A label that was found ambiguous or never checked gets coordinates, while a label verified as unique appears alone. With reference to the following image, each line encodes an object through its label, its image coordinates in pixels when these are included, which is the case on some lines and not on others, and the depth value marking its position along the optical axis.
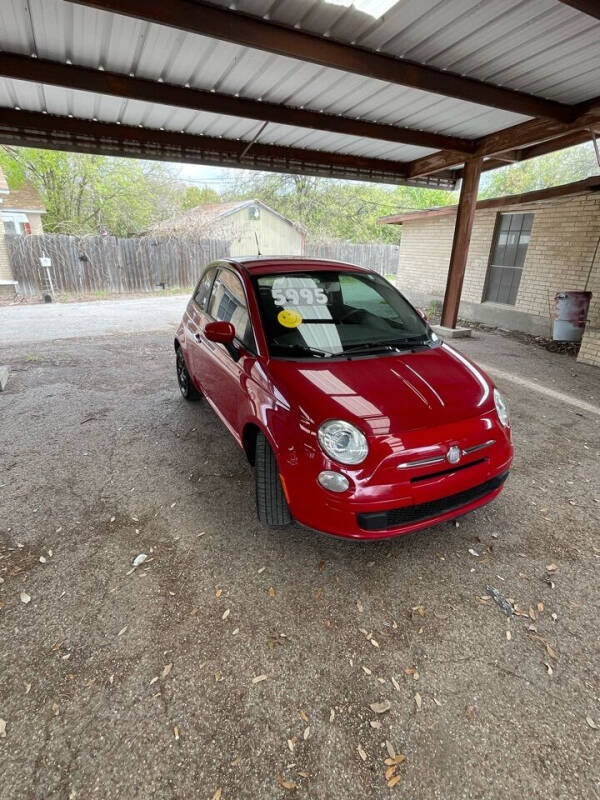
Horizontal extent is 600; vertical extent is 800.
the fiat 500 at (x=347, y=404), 2.03
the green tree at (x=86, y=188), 21.77
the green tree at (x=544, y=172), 36.12
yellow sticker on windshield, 2.71
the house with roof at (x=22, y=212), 17.47
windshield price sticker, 2.85
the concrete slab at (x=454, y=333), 8.62
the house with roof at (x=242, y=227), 23.52
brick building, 8.00
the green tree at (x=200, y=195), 45.50
